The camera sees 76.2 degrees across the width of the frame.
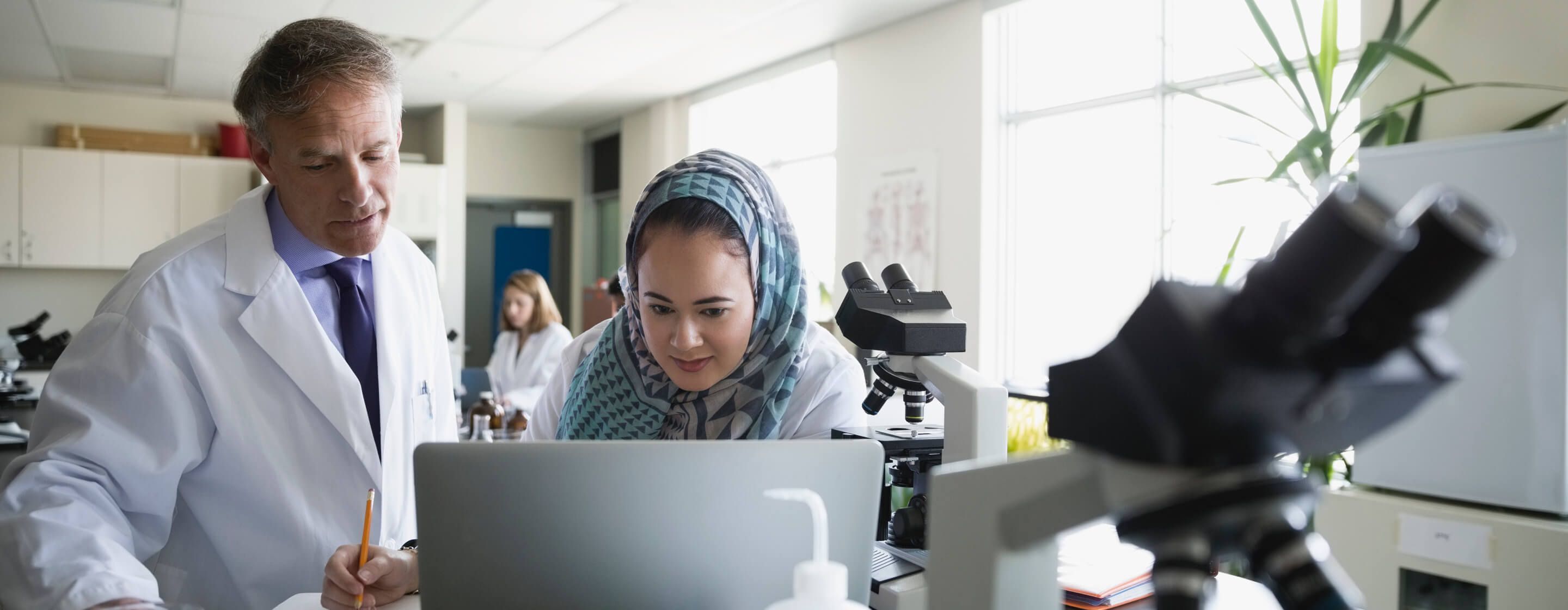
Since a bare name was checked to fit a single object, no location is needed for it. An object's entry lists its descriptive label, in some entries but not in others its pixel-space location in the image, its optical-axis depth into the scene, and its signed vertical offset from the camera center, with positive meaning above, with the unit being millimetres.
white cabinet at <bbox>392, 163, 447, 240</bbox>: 7781 +775
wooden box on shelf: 7070 +1124
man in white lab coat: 1321 -114
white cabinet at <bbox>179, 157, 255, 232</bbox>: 7254 +818
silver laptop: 914 -207
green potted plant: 2826 +598
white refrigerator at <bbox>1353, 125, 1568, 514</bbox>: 2316 -86
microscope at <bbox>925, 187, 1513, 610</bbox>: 488 -41
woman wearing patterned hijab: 1496 -48
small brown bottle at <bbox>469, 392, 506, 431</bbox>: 3512 -391
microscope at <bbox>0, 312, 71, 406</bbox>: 5953 -328
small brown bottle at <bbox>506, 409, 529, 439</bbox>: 3543 -446
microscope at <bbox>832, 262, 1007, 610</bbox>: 1112 -105
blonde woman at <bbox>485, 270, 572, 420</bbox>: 5660 -221
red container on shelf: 7438 +1166
